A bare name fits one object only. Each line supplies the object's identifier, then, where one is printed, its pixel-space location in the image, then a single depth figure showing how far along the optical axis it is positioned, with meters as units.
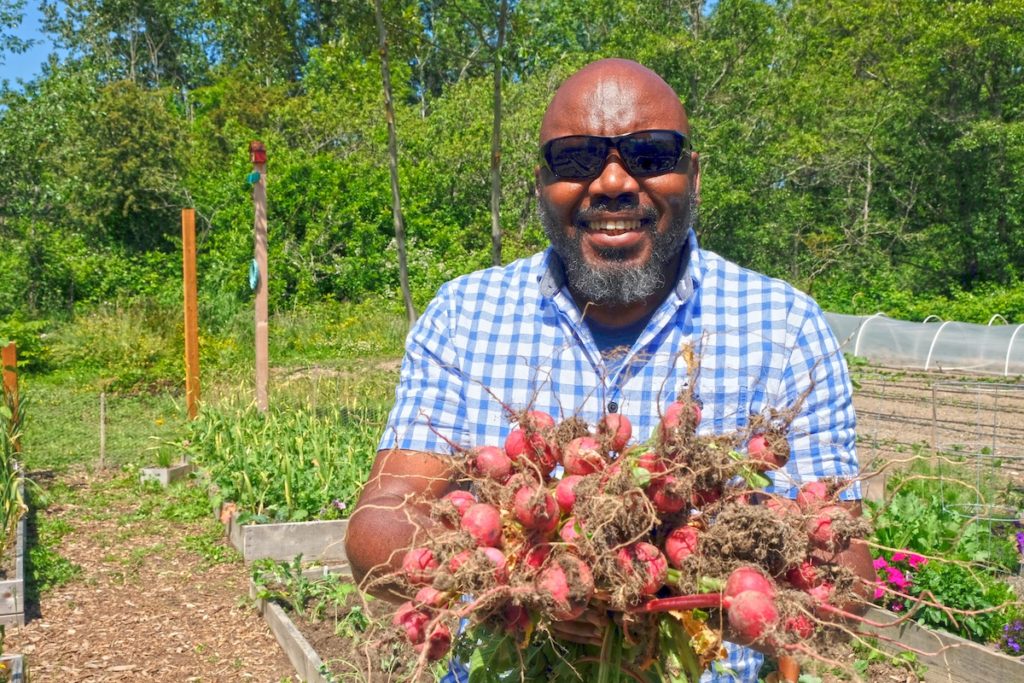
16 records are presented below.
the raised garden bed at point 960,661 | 4.26
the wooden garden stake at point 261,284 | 7.76
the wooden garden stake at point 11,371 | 7.33
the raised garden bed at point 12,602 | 5.12
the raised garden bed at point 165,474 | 8.00
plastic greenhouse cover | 16.33
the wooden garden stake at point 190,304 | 8.59
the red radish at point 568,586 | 1.32
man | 1.92
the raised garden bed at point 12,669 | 3.57
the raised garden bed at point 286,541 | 5.93
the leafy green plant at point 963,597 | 4.57
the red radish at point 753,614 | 1.27
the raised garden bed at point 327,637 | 4.24
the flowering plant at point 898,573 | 4.63
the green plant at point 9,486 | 5.67
